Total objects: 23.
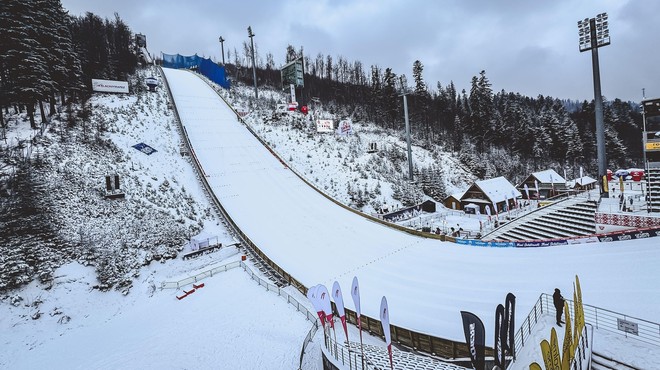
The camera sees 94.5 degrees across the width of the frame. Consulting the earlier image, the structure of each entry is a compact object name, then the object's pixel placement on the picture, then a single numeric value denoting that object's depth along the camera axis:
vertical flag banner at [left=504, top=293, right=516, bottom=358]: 7.04
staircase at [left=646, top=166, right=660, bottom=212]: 18.05
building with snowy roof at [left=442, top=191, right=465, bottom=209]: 37.97
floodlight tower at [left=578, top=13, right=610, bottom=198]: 25.81
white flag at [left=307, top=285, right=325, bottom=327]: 9.43
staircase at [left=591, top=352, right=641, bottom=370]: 7.07
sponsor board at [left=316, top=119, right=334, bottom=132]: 44.40
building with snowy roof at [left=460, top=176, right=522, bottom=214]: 35.19
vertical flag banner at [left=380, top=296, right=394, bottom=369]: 7.84
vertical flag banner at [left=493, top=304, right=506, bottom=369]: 6.82
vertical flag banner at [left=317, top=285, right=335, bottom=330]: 9.41
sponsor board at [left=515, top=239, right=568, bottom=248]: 18.02
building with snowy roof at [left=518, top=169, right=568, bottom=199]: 45.16
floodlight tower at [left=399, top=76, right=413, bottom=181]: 38.71
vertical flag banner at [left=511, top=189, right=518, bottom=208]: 36.99
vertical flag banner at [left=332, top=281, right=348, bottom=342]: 9.27
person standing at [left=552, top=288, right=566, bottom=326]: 8.59
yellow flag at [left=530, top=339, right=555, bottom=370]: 5.44
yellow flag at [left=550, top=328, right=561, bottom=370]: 5.61
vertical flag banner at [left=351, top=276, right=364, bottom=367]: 9.10
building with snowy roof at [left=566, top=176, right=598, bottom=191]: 45.41
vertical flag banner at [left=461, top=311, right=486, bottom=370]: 6.62
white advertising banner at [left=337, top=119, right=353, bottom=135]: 45.53
